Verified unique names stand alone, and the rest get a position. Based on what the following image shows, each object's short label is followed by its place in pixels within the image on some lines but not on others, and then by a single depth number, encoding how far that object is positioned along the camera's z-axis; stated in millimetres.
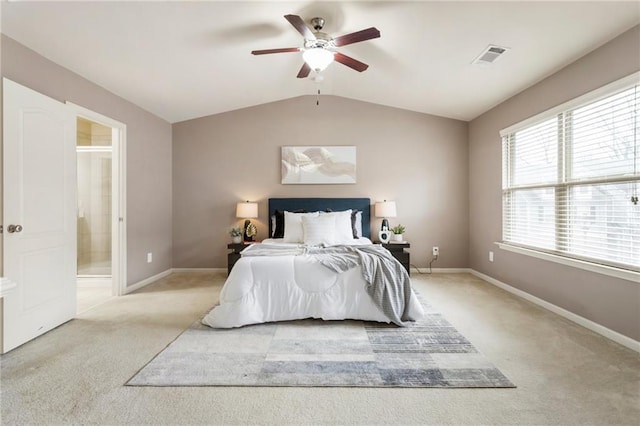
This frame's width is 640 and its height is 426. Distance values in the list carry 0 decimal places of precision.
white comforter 2713
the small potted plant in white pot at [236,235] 4512
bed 2666
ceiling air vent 2842
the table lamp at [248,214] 4637
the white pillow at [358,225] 4558
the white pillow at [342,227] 4145
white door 2326
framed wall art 4910
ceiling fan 2348
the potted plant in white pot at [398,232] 4574
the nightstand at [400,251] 4371
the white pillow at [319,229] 3965
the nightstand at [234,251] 4344
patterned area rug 1866
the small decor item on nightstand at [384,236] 4578
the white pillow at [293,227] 4180
